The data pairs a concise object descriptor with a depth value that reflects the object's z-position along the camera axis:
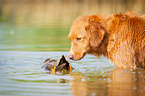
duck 17.69
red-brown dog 15.84
